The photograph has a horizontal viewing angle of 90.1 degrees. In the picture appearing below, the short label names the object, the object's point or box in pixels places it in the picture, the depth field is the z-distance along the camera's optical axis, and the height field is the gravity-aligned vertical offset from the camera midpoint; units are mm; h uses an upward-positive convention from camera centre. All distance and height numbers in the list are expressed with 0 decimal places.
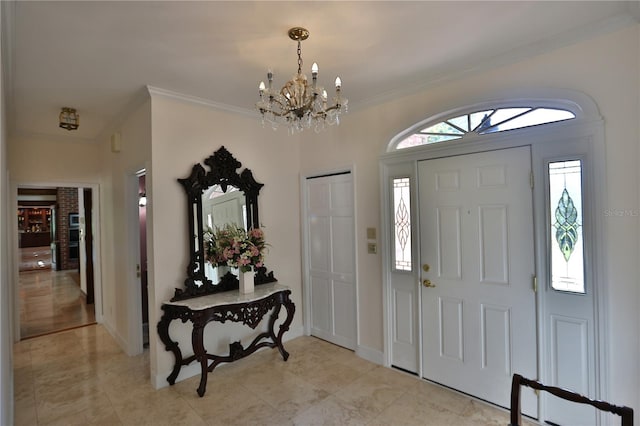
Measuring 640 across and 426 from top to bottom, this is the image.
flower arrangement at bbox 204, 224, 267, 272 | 3256 -341
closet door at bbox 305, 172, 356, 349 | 3709 -538
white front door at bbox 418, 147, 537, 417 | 2477 -533
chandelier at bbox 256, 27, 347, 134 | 1965 +721
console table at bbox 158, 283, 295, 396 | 2861 -926
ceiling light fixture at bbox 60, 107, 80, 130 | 3434 +1109
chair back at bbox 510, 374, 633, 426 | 1150 -763
